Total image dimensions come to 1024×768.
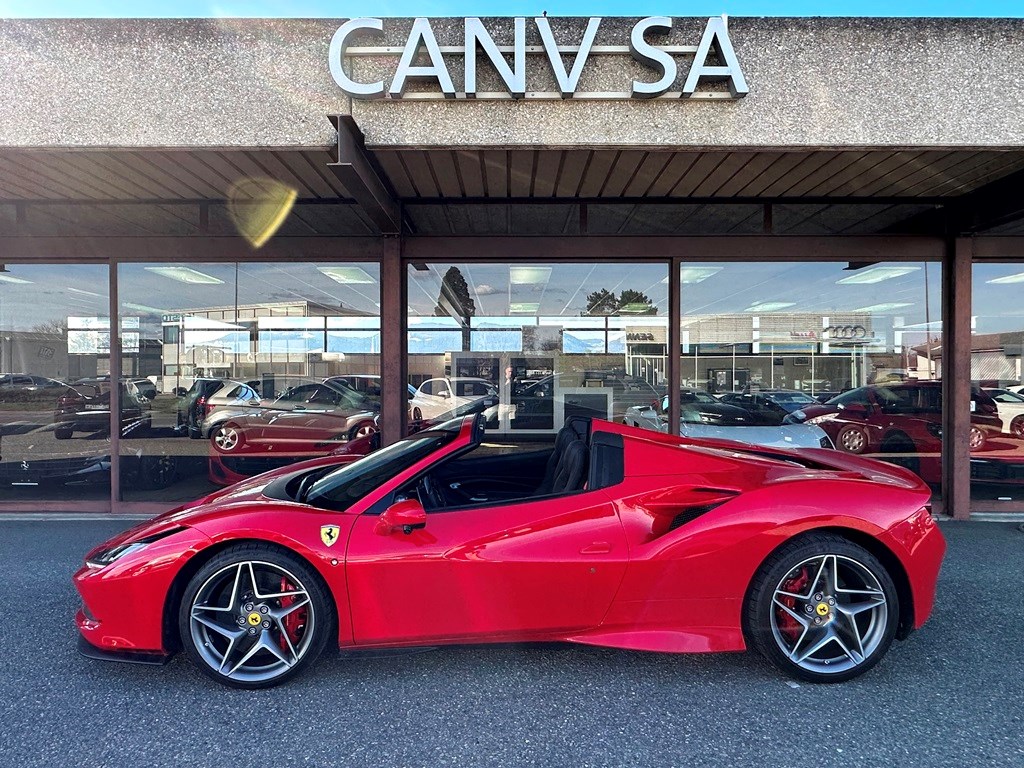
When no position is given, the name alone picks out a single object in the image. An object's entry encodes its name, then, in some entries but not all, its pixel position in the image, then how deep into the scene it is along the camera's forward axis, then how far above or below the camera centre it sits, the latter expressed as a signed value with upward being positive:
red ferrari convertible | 2.51 -0.89
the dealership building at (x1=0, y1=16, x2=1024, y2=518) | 3.78 +1.46
